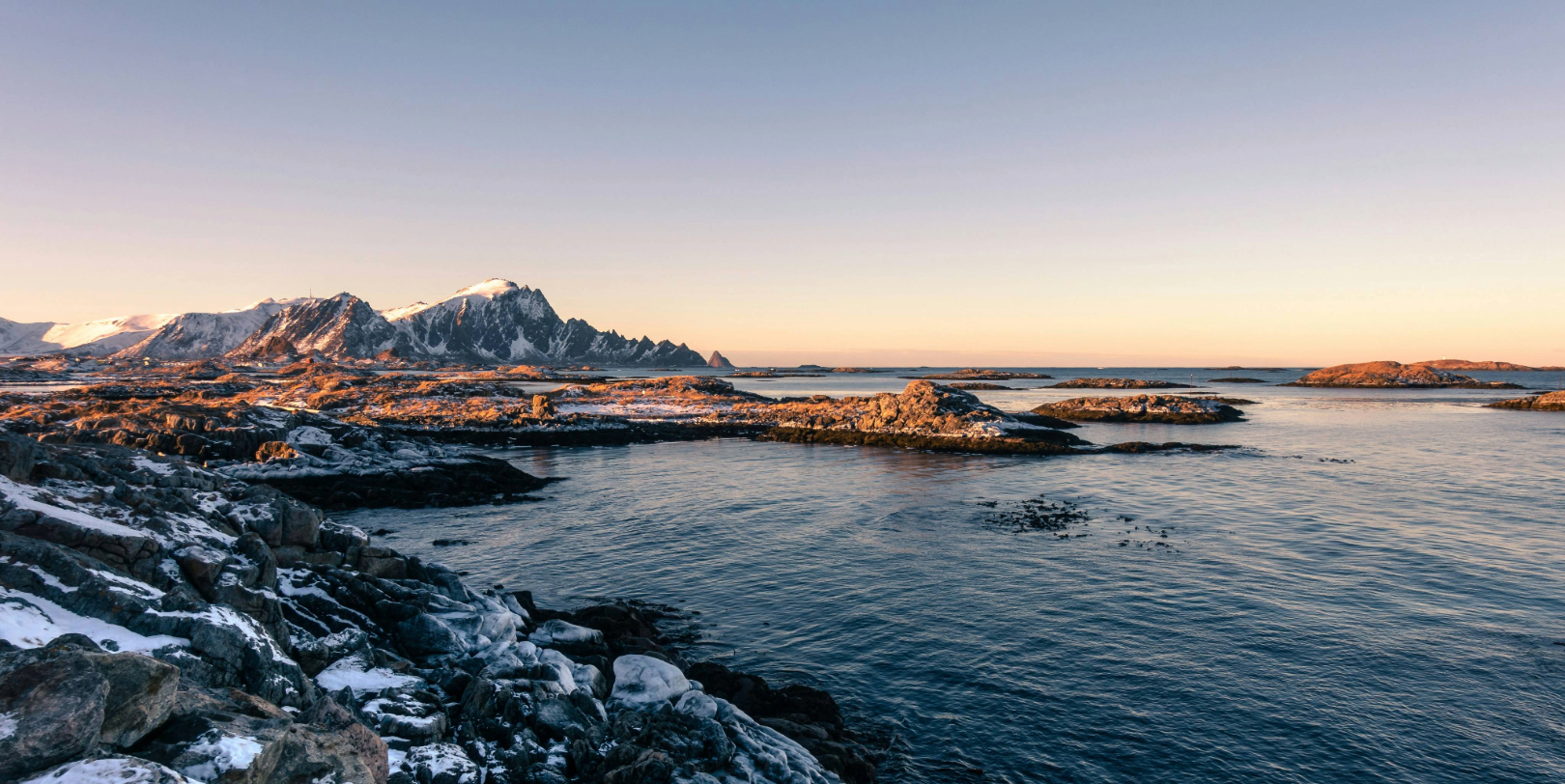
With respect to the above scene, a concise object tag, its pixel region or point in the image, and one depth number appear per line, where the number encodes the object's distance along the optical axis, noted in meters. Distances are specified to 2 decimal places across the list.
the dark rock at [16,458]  13.80
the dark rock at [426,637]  13.81
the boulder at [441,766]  9.46
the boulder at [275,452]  43.16
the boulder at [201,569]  11.76
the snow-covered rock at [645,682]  13.64
